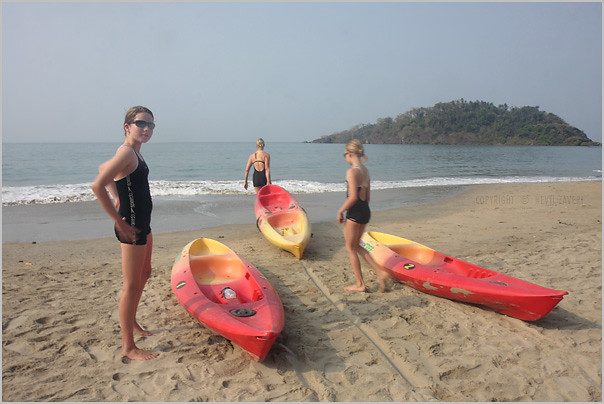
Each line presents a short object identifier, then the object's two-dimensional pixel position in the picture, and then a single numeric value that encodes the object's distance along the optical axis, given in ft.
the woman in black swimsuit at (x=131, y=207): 8.84
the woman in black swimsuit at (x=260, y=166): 27.94
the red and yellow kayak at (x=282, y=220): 20.12
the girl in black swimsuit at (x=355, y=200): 13.57
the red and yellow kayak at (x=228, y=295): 9.98
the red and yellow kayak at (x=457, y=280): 12.03
